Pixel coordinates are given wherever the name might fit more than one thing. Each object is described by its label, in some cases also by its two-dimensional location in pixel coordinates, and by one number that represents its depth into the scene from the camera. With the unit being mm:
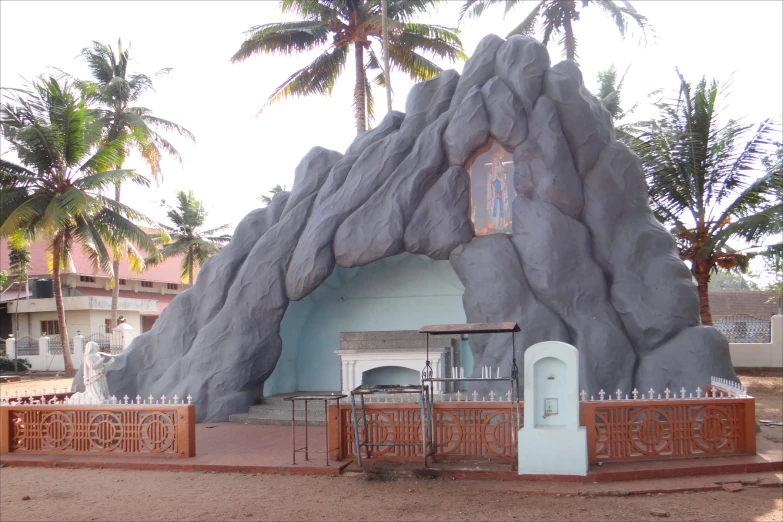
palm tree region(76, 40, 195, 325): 25359
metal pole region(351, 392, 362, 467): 8312
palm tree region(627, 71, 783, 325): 16969
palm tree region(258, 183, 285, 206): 38844
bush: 28062
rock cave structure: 11797
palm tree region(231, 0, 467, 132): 20594
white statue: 10891
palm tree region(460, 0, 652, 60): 19547
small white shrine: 7672
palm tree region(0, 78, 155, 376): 19078
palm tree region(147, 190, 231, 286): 35438
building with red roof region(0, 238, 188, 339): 31812
